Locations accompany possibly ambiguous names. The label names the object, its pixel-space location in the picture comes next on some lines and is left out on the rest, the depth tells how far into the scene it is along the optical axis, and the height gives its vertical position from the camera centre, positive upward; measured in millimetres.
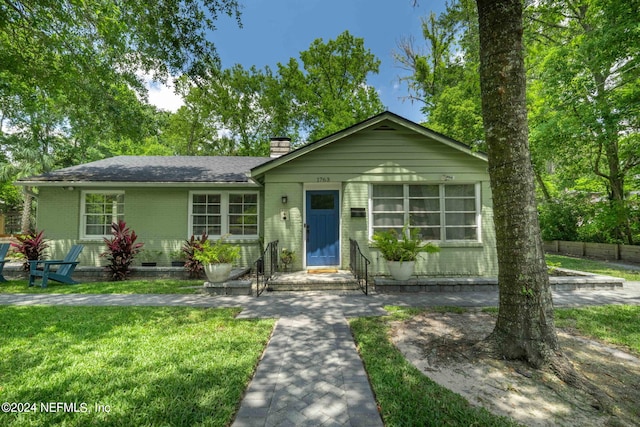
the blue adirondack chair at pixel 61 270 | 7305 -1146
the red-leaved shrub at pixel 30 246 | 8656 -582
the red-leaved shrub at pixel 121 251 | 8414 -717
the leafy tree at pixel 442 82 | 14727 +9730
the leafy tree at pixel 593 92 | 8859 +5179
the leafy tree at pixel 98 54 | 6820 +5174
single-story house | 8219 +979
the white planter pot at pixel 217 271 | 6539 -1036
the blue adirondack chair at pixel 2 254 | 7833 -745
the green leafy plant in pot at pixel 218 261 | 6477 -780
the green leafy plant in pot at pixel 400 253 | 6723 -617
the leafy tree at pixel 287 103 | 20516 +9915
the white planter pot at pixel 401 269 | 6707 -1005
